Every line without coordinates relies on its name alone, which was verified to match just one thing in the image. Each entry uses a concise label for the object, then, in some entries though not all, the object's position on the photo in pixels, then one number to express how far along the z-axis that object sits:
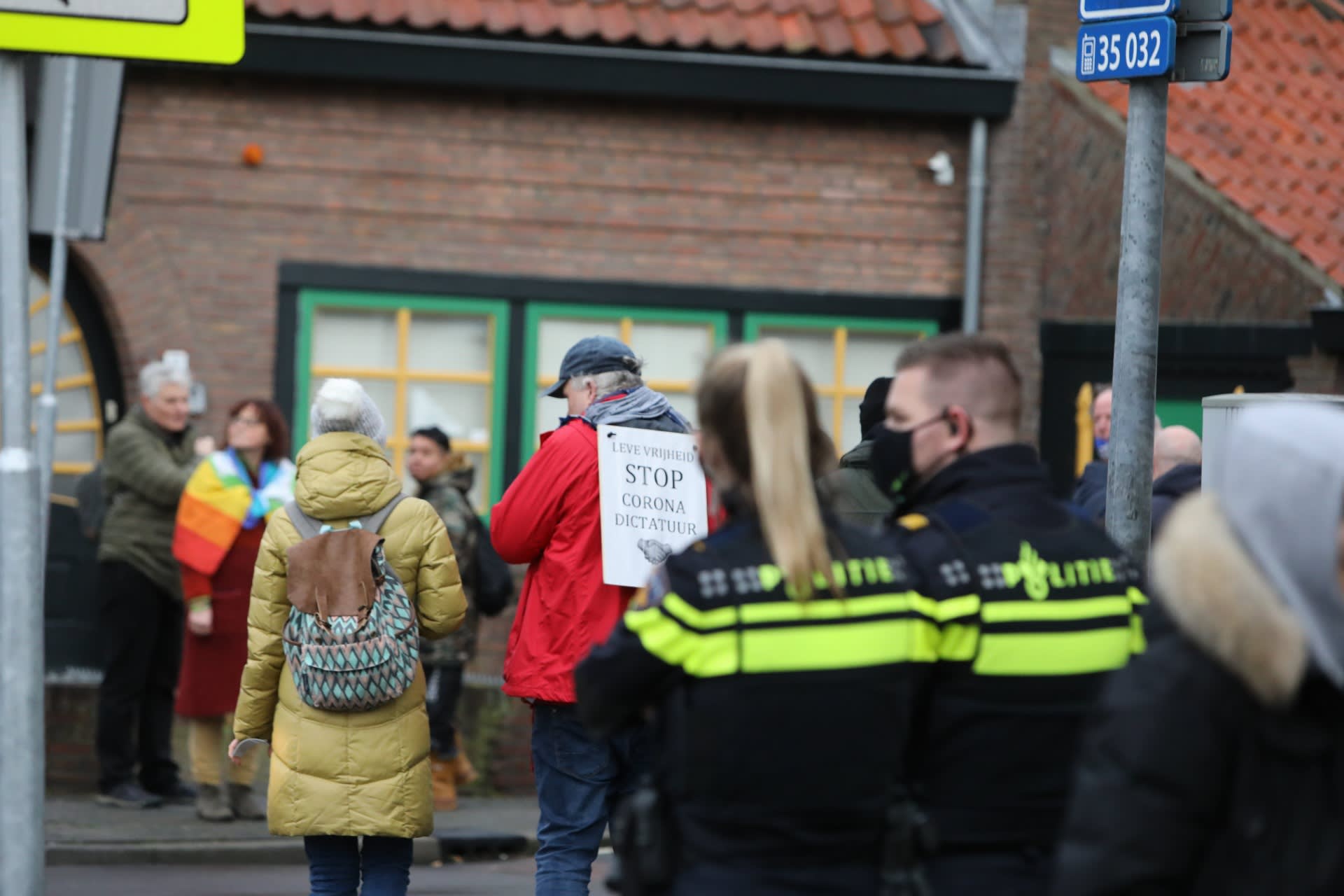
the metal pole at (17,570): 8.14
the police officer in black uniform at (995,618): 6.41
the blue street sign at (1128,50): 10.02
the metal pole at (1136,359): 10.08
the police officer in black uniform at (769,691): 6.11
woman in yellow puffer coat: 10.75
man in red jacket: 11.48
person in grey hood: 4.54
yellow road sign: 8.19
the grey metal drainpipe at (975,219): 24.56
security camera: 24.61
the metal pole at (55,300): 16.16
